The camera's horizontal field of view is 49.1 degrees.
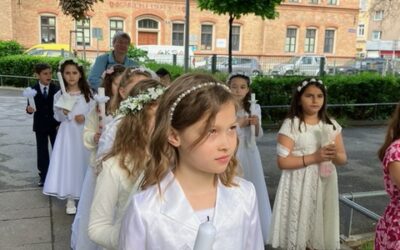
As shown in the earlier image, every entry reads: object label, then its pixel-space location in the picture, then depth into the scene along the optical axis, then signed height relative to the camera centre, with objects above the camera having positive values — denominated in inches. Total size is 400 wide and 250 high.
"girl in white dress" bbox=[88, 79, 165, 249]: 78.9 -21.0
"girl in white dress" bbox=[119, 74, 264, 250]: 57.4 -16.5
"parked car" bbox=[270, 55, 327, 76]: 507.7 -10.6
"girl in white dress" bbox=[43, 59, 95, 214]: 183.6 -38.5
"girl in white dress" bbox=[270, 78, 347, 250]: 133.4 -36.8
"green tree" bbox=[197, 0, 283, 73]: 357.1 +43.2
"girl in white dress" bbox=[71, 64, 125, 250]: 113.5 -28.0
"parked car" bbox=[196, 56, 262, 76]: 545.0 -7.2
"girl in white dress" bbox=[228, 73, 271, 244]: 167.3 -38.5
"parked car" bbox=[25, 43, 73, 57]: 877.0 +5.1
